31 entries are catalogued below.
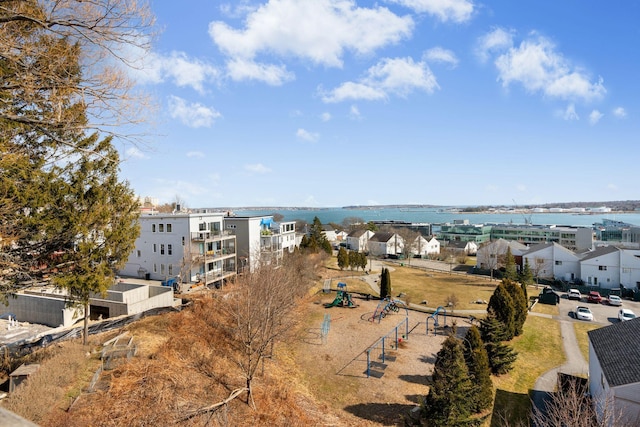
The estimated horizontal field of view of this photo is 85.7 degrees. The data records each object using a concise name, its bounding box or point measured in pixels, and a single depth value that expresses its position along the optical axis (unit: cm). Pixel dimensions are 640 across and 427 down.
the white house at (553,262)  4847
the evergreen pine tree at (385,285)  3662
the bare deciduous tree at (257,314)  1461
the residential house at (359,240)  8050
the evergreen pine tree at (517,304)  2619
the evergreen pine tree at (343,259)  5247
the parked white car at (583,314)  3111
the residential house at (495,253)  5204
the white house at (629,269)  4341
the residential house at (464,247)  7979
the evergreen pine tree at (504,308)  2428
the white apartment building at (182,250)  3775
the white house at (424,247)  7538
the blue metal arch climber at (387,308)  2964
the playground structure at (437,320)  2737
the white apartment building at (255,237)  4397
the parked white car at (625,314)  3086
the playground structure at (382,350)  1940
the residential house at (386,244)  7506
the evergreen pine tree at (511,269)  4525
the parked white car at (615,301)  3712
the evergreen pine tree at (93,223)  1459
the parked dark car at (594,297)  3816
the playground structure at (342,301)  3350
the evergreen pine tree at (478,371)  1571
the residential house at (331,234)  10831
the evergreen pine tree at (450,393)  1248
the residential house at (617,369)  1239
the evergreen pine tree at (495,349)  1995
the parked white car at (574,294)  3966
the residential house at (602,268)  4478
